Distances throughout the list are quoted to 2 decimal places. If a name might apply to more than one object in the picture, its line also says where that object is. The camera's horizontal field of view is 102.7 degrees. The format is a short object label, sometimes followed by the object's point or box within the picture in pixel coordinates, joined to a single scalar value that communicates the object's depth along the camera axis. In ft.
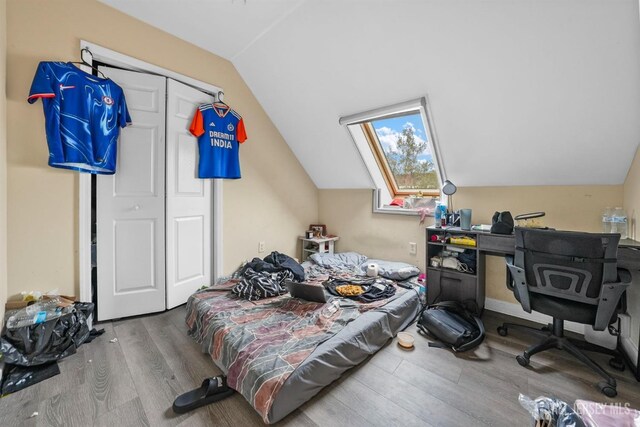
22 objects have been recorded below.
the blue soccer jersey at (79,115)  5.88
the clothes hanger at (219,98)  9.03
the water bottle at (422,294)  7.93
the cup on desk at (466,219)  7.64
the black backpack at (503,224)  6.82
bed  4.18
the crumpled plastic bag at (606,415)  2.82
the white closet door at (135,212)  7.04
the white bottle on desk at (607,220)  6.43
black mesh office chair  4.71
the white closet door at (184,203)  7.89
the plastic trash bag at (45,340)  5.03
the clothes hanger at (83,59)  6.49
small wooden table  11.73
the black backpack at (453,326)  5.97
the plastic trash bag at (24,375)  4.67
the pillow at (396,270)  8.71
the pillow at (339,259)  10.10
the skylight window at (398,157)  8.84
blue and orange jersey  8.41
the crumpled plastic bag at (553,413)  2.86
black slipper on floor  4.20
